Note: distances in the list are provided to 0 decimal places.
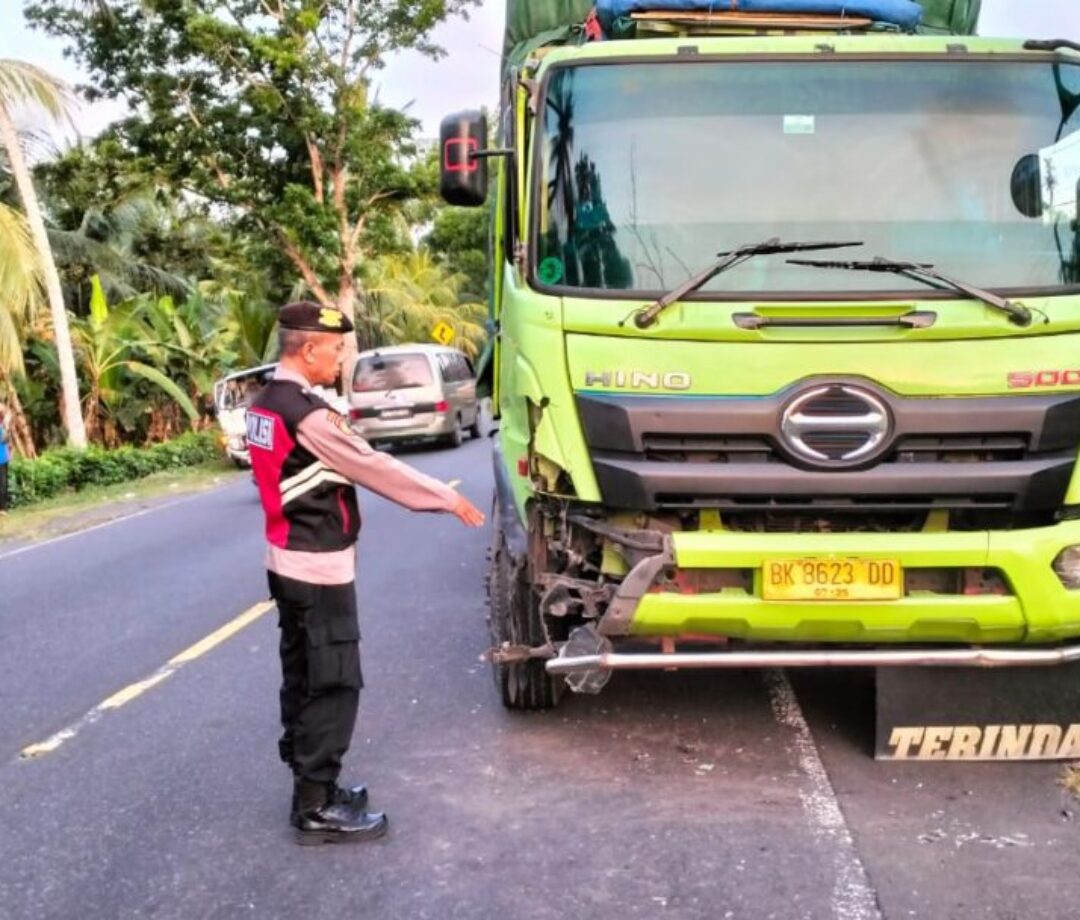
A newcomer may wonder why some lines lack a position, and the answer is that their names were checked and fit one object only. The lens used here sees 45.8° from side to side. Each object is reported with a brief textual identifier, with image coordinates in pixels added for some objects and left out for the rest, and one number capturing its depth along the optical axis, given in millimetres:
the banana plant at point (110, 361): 21844
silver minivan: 21516
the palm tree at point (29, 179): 17422
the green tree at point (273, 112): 26438
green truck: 4430
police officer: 4160
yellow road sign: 35469
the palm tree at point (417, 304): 40344
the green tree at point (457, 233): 32875
